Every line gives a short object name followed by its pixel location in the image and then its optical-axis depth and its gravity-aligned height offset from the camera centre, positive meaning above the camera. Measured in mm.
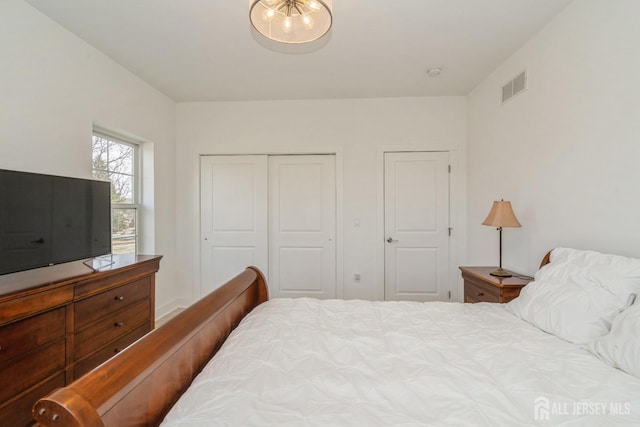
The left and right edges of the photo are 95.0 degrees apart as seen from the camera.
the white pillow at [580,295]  1254 -388
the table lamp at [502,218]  2293 -45
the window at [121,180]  2766 +328
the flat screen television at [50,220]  1559 -48
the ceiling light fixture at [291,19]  1545 +1055
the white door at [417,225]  3551 -157
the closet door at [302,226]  3670 -174
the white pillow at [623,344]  1013 -483
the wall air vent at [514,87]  2418 +1091
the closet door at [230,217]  3686 -62
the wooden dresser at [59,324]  1377 -642
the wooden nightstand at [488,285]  2080 -557
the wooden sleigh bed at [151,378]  633 -458
